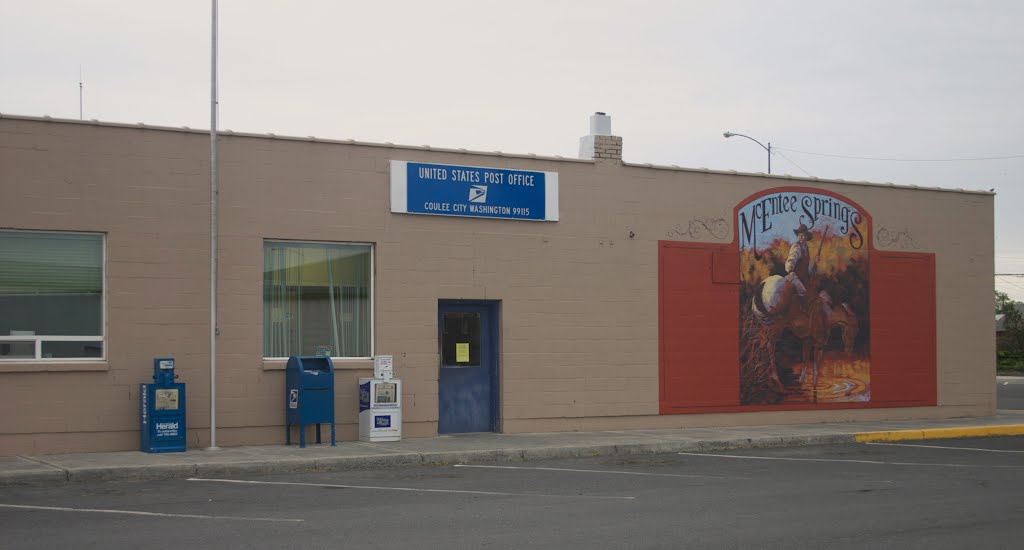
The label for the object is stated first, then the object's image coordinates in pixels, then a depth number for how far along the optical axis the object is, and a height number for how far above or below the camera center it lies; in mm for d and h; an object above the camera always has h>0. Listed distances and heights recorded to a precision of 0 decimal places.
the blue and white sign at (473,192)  17812 +1978
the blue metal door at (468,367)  18453 -868
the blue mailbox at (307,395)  16250 -1165
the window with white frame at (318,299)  17109 +243
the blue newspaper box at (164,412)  15305 -1311
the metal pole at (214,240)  15953 +1080
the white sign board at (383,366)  17031 -771
